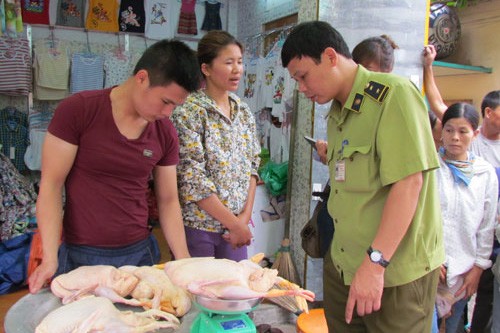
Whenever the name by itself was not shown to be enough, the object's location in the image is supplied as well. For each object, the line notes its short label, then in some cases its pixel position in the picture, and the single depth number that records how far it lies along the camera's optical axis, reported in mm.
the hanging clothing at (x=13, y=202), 3758
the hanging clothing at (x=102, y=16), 5328
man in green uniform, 1285
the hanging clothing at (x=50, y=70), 4922
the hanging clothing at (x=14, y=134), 4801
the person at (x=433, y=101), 2713
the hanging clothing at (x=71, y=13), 5246
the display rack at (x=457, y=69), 4250
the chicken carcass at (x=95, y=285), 1283
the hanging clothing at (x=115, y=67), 5344
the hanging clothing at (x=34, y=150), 4895
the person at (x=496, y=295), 2211
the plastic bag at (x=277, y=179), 3887
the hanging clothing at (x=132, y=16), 5477
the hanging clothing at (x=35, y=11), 5043
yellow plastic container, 2400
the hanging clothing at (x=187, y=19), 5809
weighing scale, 1057
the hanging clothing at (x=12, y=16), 4281
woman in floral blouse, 1895
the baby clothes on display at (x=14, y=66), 4570
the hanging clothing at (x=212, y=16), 5969
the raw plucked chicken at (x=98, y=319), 1087
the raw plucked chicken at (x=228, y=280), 1111
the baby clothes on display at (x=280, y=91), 4099
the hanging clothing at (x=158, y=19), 5621
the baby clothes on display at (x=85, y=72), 5117
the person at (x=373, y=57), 2096
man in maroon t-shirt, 1455
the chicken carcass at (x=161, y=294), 1288
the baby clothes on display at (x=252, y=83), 4834
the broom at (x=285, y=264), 3553
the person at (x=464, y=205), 2252
